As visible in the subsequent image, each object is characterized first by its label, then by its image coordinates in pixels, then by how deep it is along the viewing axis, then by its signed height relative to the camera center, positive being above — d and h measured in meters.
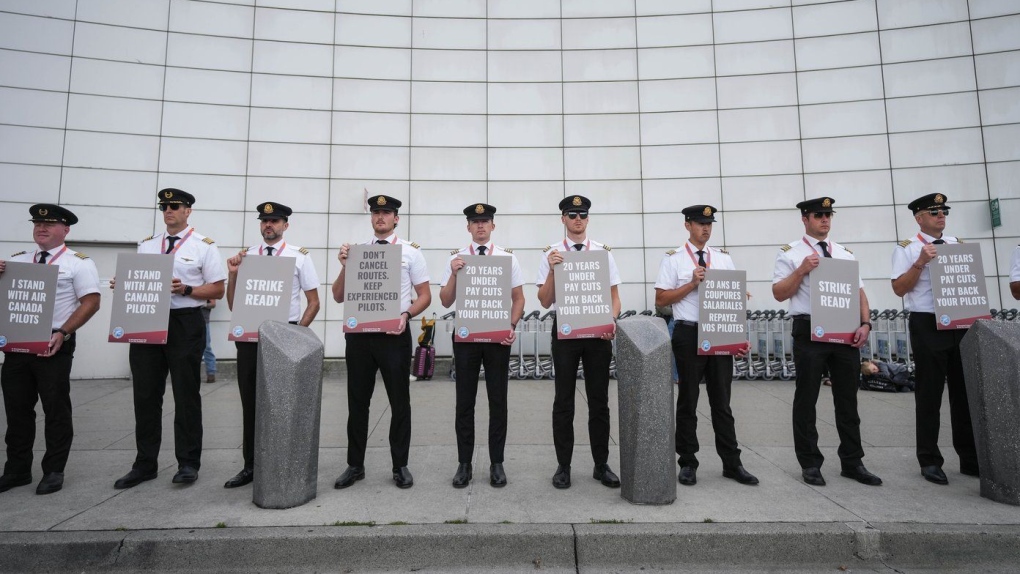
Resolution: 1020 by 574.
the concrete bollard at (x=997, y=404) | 3.66 -0.51
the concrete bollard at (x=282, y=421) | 3.55 -0.60
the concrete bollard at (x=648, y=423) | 3.63 -0.63
